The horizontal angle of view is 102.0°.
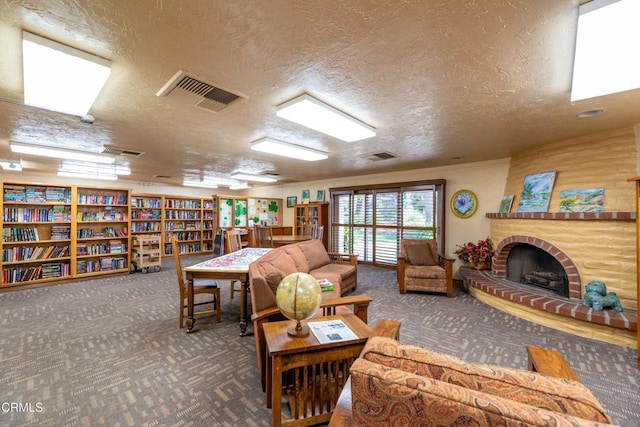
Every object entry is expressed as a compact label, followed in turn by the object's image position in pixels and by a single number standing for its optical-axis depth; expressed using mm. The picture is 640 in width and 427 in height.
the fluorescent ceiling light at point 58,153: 3755
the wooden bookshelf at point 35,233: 4645
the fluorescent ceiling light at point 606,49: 1251
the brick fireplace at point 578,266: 2779
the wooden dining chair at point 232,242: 4645
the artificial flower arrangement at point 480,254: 4531
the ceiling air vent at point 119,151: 3912
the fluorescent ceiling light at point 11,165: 5082
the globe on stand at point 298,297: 1511
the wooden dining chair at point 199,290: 3038
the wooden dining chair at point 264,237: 5520
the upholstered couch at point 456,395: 612
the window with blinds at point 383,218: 5641
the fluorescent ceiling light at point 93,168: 5321
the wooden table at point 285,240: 5561
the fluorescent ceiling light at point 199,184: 8227
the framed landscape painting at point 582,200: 3104
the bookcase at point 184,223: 7988
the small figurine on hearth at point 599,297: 2803
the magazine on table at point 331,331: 1562
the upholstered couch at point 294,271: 1994
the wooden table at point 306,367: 1469
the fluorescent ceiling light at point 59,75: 1486
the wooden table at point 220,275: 2875
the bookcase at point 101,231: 5328
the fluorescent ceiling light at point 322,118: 2223
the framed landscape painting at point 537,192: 3580
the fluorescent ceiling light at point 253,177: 6441
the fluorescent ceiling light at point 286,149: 3446
